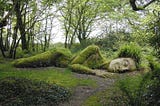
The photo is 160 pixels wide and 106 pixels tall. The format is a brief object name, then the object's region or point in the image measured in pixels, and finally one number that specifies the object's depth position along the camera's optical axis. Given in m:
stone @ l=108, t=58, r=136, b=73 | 9.19
